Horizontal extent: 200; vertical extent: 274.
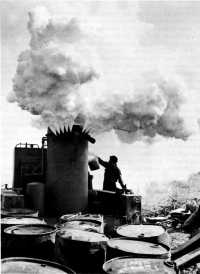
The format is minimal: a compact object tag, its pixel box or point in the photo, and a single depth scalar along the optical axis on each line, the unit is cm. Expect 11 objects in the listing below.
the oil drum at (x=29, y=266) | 412
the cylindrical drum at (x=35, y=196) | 970
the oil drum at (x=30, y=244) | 526
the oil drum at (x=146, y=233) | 603
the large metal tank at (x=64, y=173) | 1023
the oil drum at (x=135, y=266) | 453
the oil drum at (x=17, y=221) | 644
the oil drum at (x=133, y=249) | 516
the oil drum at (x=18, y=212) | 754
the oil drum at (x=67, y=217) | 741
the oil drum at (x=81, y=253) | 502
